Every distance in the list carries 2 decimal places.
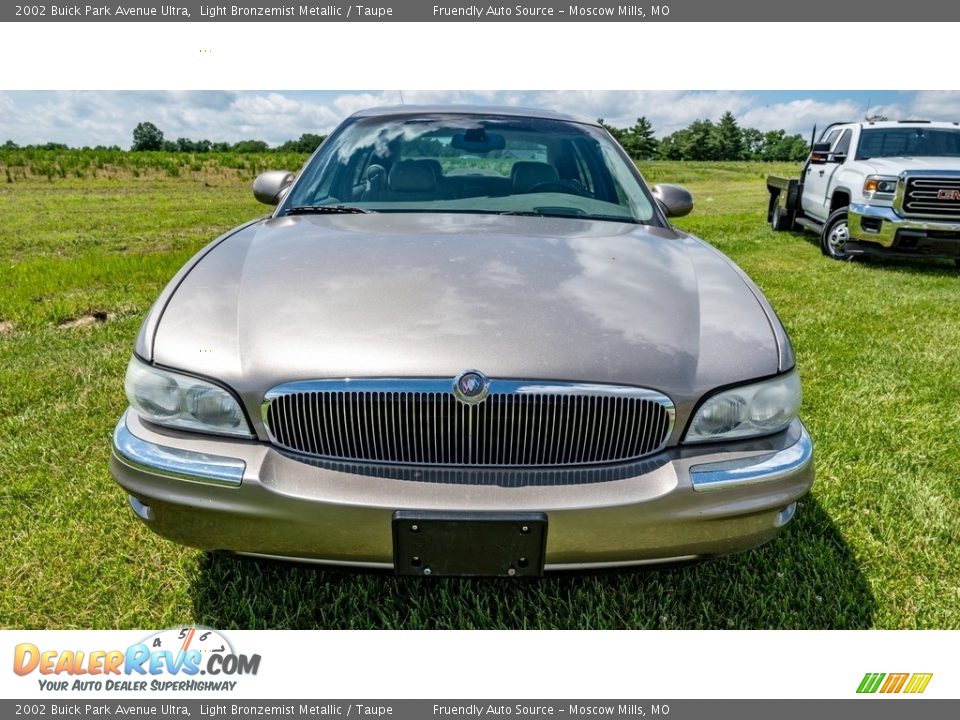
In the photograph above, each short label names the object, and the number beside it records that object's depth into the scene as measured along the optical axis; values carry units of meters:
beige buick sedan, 1.64
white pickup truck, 7.38
